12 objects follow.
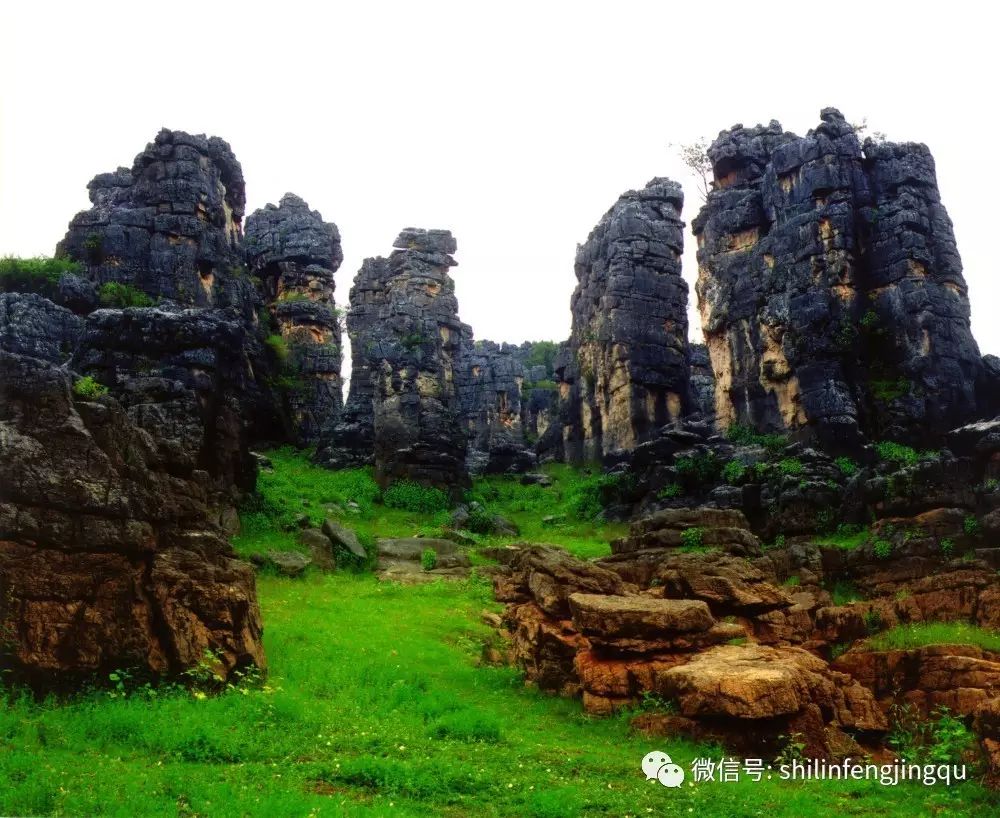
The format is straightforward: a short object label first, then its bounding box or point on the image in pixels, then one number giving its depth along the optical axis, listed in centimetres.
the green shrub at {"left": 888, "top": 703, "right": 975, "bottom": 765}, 1108
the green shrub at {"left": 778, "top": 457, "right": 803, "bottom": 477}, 3100
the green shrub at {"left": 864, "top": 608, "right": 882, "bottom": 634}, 1709
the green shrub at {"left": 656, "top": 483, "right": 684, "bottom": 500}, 3488
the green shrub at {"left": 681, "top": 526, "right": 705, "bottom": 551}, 2302
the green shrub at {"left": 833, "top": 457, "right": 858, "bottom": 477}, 3254
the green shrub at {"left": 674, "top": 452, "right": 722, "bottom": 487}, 3475
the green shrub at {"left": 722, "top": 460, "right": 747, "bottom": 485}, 3350
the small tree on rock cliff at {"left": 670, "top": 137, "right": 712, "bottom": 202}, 5697
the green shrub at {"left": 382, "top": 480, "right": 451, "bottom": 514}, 3584
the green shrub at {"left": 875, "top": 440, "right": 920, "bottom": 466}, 3292
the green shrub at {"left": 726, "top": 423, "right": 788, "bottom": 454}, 3666
